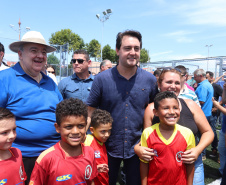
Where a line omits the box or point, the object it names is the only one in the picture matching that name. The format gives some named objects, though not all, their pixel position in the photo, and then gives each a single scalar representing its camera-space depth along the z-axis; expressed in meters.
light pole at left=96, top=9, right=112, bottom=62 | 27.15
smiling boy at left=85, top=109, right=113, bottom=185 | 2.53
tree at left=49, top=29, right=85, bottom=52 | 49.75
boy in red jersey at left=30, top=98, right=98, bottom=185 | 1.74
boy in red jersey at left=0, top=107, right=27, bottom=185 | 1.67
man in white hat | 2.01
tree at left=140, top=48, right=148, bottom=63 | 59.47
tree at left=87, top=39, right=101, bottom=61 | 51.97
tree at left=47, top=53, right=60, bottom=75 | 13.08
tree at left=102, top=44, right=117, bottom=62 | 50.94
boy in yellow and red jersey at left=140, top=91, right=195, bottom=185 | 2.01
